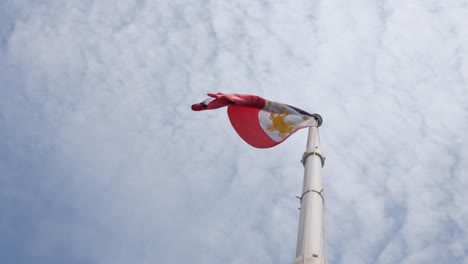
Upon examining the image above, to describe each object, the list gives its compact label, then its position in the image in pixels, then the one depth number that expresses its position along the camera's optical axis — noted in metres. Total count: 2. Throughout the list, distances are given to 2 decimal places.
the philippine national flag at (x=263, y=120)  17.17
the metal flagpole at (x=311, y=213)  10.62
